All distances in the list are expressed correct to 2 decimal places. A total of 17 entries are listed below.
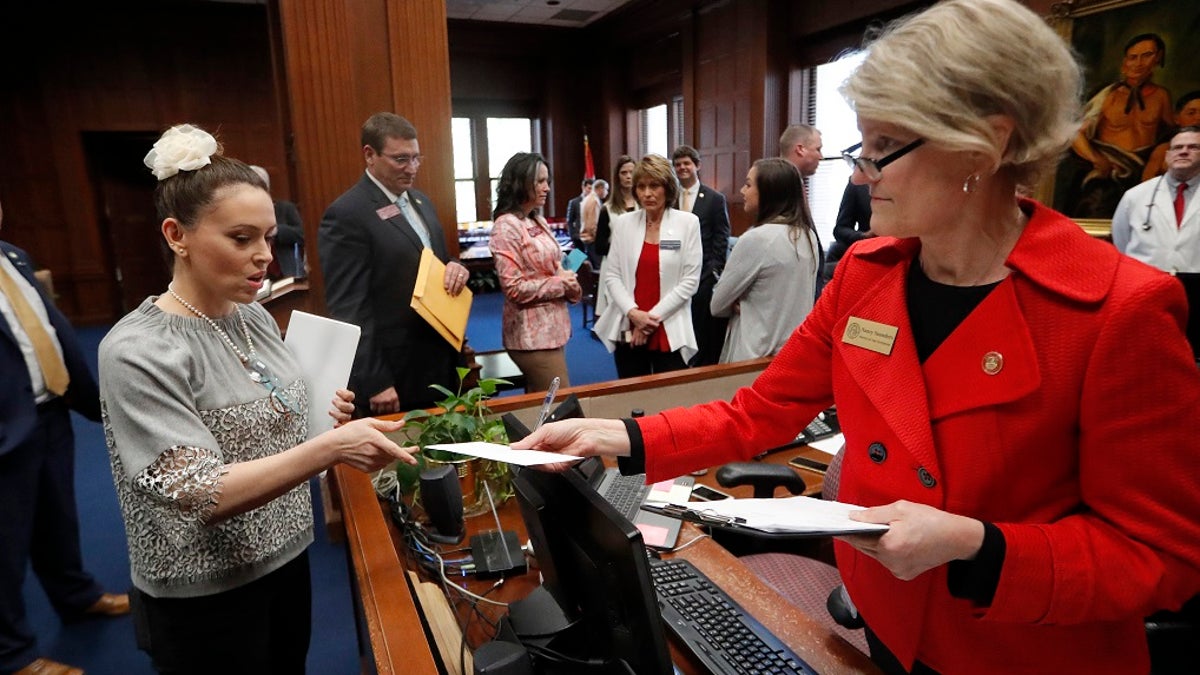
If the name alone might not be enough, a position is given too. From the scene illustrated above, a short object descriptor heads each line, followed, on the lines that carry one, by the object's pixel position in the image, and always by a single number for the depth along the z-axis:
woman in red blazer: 0.77
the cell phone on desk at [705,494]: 1.92
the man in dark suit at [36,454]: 2.10
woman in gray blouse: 1.15
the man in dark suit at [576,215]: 7.67
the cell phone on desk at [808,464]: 2.13
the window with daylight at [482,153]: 10.41
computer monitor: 0.77
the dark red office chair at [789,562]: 1.74
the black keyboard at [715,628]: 1.15
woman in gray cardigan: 2.88
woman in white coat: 3.31
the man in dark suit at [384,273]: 2.45
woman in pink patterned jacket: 3.07
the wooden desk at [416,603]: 1.09
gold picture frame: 3.95
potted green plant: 1.70
